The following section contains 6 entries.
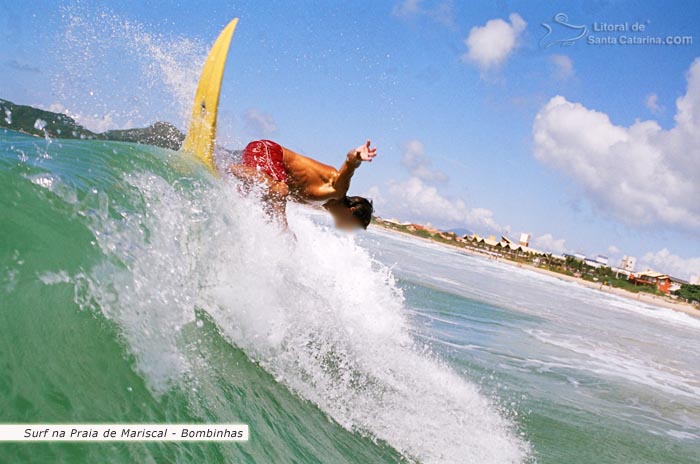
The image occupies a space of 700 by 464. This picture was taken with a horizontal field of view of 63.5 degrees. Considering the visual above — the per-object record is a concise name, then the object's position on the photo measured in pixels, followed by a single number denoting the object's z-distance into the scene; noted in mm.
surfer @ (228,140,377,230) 5109
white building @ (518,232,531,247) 162875
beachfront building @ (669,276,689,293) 95675
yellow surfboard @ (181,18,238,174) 5730
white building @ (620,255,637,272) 160500
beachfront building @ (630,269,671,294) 102062
